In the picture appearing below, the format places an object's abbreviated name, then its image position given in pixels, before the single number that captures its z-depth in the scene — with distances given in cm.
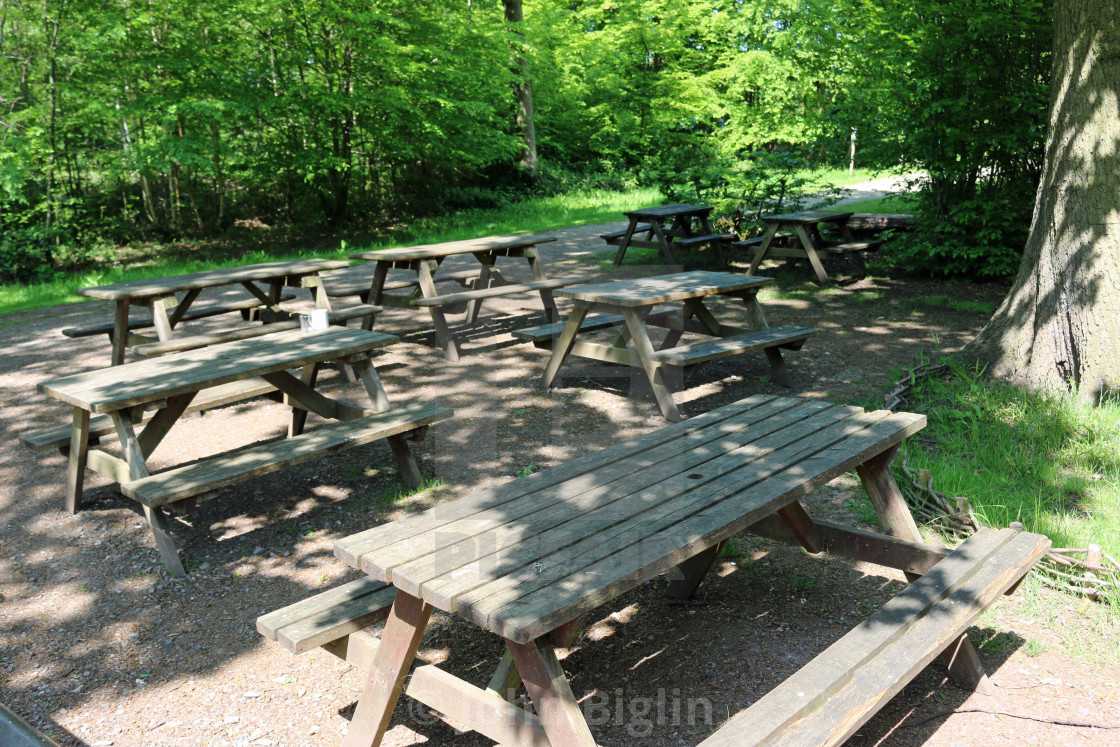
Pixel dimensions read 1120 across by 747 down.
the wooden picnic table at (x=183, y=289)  612
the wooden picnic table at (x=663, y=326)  532
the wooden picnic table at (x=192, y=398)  365
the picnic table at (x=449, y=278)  693
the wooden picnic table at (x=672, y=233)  1009
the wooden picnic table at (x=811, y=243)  918
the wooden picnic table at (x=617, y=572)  192
